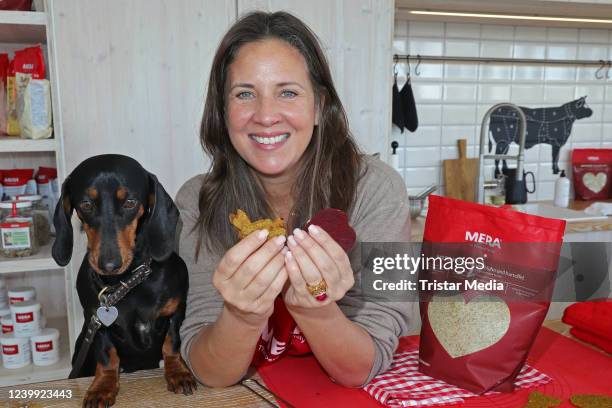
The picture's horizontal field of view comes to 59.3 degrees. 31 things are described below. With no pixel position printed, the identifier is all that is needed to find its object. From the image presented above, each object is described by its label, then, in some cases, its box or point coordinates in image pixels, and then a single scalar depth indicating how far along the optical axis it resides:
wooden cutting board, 2.51
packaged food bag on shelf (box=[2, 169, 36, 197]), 1.82
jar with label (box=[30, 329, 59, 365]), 1.71
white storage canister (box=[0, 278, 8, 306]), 1.79
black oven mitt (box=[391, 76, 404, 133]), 2.37
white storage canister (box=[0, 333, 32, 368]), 1.70
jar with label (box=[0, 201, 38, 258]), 1.63
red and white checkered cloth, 0.79
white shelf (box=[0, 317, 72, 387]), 1.67
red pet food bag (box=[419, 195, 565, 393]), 0.78
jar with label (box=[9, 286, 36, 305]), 1.75
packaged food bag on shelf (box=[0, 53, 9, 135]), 1.74
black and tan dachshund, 0.94
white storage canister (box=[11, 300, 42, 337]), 1.70
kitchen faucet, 2.35
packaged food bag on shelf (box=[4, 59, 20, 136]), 1.70
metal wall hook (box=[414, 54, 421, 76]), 2.39
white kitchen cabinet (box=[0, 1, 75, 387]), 1.59
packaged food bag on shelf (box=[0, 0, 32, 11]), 1.61
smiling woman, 0.78
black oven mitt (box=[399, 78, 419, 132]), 2.37
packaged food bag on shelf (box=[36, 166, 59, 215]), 1.86
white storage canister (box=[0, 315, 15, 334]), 1.74
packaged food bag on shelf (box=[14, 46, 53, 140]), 1.63
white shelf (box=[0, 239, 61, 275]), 1.63
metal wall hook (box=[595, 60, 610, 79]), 2.69
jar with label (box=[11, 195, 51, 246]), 1.73
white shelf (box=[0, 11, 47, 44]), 1.57
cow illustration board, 2.56
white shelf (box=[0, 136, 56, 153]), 1.61
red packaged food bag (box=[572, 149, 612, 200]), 2.67
